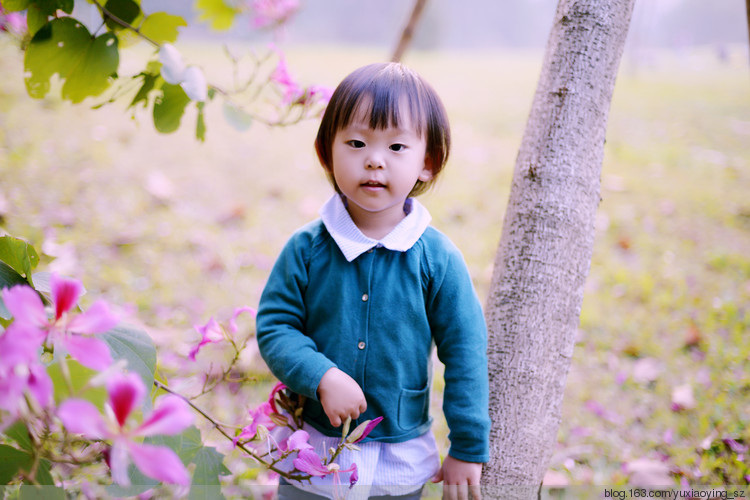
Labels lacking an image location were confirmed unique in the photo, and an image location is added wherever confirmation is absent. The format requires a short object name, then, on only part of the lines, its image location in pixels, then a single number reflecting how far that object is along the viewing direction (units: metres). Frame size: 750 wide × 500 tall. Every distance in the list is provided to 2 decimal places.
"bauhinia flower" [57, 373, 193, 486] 0.43
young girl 1.02
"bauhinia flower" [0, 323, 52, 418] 0.45
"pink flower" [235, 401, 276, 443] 1.05
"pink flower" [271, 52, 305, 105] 1.25
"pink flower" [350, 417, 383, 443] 0.88
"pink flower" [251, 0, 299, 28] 2.21
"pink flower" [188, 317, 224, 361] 1.15
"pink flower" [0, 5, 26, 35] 1.17
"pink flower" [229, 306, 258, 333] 1.19
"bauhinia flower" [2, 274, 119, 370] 0.51
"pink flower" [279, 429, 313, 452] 0.91
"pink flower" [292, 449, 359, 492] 0.88
